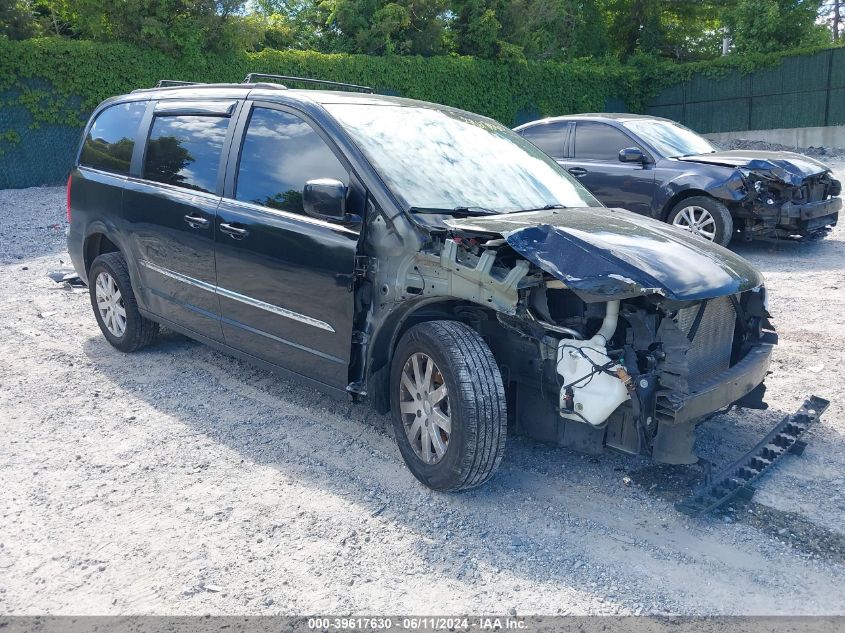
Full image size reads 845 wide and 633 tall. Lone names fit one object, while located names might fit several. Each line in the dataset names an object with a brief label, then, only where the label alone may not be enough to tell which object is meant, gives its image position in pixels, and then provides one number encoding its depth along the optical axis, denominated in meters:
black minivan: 3.46
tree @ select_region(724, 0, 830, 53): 26.02
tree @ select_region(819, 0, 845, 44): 36.25
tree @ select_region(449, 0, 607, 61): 25.23
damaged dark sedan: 8.87
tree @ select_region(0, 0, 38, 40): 16.12
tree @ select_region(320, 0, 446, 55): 22.69
